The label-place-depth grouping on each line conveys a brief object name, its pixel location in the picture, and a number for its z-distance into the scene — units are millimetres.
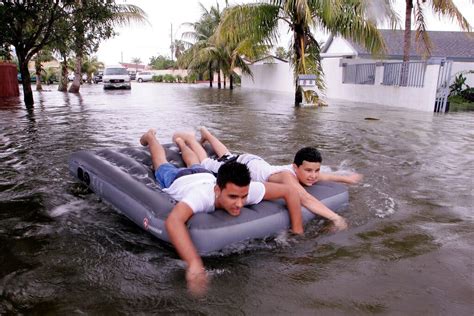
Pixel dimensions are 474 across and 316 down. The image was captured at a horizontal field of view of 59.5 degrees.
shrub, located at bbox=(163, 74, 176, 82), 45656
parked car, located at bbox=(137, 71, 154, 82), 46562
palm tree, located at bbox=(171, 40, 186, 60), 47672
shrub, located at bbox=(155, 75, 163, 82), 46562
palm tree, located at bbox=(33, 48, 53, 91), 23797
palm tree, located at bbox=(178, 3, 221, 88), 28797
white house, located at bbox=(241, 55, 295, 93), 27856
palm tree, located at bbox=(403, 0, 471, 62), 14539
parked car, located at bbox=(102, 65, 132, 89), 26875
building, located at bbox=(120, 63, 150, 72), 78438
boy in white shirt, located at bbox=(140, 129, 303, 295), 3012
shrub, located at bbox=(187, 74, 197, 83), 34562
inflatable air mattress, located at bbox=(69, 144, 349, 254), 3197
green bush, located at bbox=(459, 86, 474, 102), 18656
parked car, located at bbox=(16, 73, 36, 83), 37125
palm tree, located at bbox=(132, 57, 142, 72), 101350
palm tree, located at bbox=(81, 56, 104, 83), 36772
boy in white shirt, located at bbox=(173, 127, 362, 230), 3902
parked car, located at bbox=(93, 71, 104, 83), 40781
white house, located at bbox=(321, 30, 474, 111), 14883
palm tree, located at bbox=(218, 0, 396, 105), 13901
